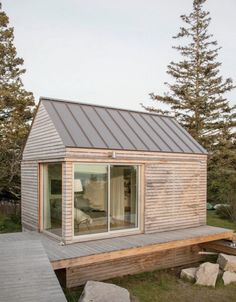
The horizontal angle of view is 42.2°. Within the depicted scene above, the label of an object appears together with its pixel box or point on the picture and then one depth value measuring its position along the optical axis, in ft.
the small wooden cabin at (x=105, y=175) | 21.26
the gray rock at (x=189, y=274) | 22.48
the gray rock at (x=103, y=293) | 16.46
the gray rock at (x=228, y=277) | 21.91
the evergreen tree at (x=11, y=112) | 42.32
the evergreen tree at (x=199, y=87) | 64.18
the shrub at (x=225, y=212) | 41.73
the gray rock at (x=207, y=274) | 21.50
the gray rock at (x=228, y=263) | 23.47
